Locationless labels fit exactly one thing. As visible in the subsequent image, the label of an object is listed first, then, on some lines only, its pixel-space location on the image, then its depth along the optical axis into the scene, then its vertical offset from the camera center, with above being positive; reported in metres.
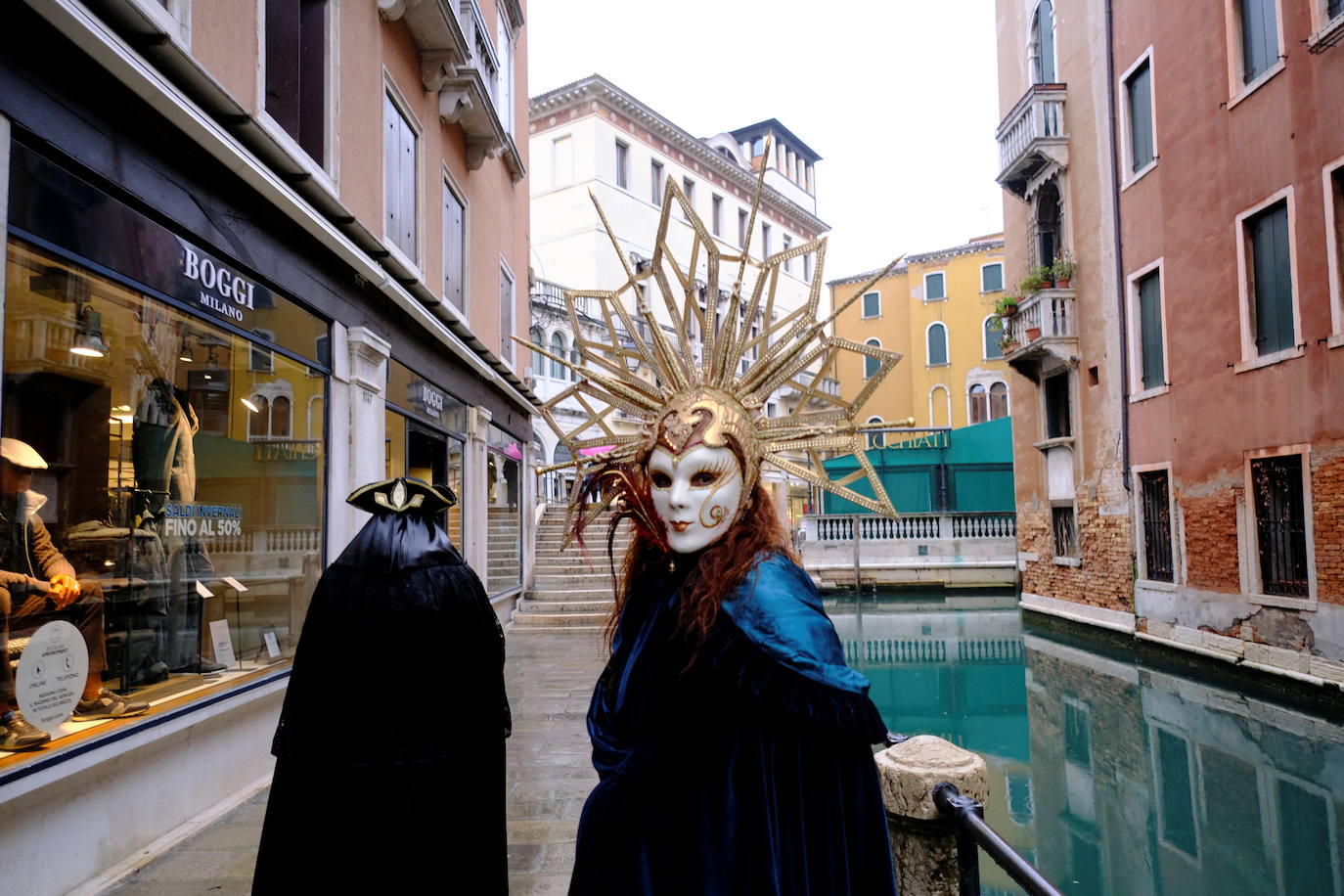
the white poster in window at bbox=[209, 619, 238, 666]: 5.58 -0.78
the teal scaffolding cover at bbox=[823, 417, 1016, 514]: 26.41 +1.16
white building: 27.61 +11.47
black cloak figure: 2.85 -0.73
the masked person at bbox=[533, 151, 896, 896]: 2.07 -0.51
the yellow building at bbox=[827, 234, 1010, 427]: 37.19 +7.94
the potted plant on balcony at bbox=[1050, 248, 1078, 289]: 16.31 +4.48
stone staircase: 13.29 -1.27
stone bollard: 3.14 -1.14
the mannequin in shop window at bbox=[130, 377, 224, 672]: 4.94 +0.22
